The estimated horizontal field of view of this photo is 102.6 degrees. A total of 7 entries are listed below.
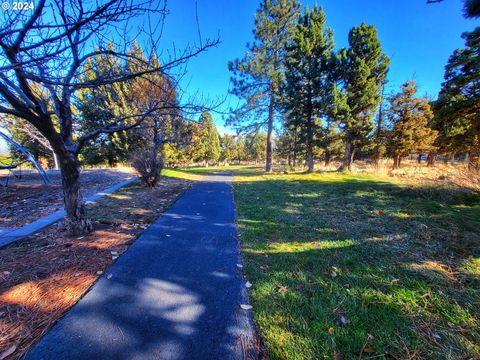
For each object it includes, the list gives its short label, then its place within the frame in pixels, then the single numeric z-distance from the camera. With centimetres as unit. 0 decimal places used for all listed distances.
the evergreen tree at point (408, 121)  1849
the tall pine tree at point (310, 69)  1339
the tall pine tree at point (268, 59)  1580
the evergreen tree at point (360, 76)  1380
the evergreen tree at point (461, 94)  624
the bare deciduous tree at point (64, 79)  190
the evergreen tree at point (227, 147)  5011
